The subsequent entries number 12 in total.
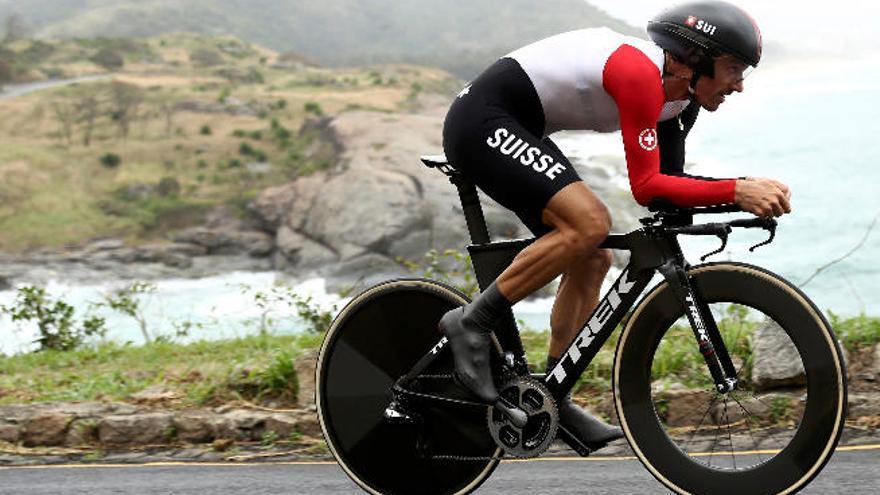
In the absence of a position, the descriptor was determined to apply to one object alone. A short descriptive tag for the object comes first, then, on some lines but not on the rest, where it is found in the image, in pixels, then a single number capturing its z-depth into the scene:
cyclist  3.62
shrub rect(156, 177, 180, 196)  112.69
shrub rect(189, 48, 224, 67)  169.25
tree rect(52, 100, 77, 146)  126.12
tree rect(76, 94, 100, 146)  128.62
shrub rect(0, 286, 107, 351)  11.44
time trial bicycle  3.60
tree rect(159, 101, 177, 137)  133.62
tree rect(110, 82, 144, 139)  131.50
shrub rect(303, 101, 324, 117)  131.75
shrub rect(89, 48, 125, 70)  160.38
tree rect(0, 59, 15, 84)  148.23
